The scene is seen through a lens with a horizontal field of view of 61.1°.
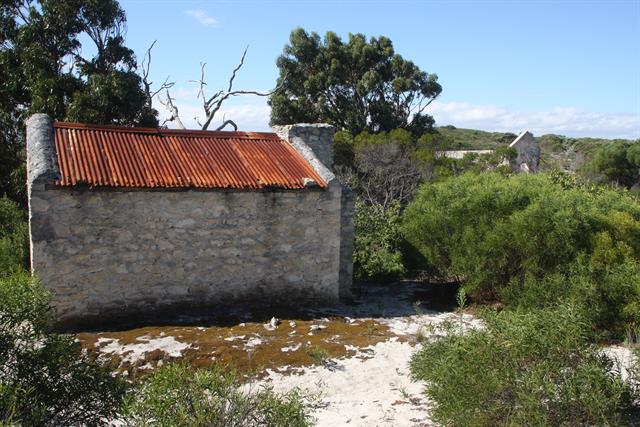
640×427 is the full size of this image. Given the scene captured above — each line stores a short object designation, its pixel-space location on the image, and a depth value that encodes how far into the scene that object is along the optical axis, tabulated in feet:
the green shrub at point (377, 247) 43.88
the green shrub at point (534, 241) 30.35
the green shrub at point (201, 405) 12.89
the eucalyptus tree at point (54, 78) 55.88
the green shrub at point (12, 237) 37.27
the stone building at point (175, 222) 29.94
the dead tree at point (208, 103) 79.41
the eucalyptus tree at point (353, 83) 101.76
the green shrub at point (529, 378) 15.94
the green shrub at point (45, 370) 14.39
